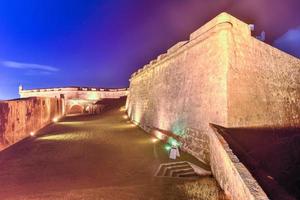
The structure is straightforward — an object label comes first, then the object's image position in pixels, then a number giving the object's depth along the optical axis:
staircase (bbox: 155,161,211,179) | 6.35
